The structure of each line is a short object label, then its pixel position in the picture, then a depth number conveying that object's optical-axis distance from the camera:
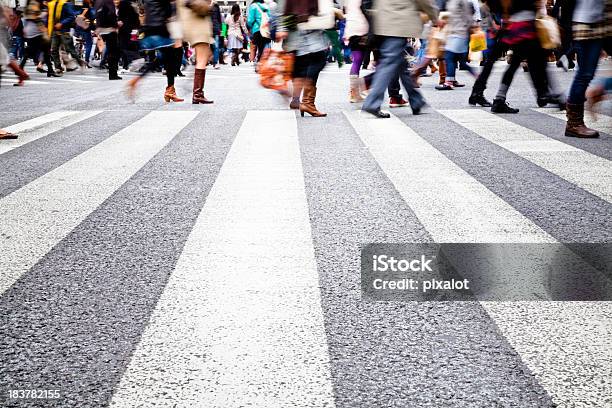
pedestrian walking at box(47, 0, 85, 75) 17.66
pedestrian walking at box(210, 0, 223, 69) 17.92
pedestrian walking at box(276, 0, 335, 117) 8.78
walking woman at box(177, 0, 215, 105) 10.57
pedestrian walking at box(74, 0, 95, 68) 22.74
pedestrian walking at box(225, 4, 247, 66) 26.97
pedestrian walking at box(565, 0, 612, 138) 6.73
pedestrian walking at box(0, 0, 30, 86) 7.81
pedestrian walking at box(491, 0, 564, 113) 9.05
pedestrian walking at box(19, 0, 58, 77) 16.48
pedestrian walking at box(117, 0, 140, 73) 16.62
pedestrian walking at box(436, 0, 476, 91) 12.16
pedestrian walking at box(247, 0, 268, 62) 19.48
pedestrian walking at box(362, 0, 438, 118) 8.45
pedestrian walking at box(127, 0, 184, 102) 10.42
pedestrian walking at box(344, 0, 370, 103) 11.09
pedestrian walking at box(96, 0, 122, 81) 16.97
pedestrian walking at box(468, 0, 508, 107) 9.33
